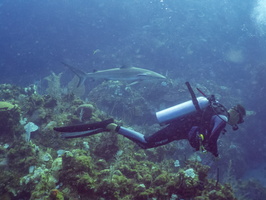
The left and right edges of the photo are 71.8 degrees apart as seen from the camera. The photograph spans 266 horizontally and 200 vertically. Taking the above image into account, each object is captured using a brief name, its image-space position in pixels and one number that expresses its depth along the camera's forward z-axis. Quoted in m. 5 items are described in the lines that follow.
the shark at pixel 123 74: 9.37
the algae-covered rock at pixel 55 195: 2.87
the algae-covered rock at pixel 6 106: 5.86
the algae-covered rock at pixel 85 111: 7.44
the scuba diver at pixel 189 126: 3.68
